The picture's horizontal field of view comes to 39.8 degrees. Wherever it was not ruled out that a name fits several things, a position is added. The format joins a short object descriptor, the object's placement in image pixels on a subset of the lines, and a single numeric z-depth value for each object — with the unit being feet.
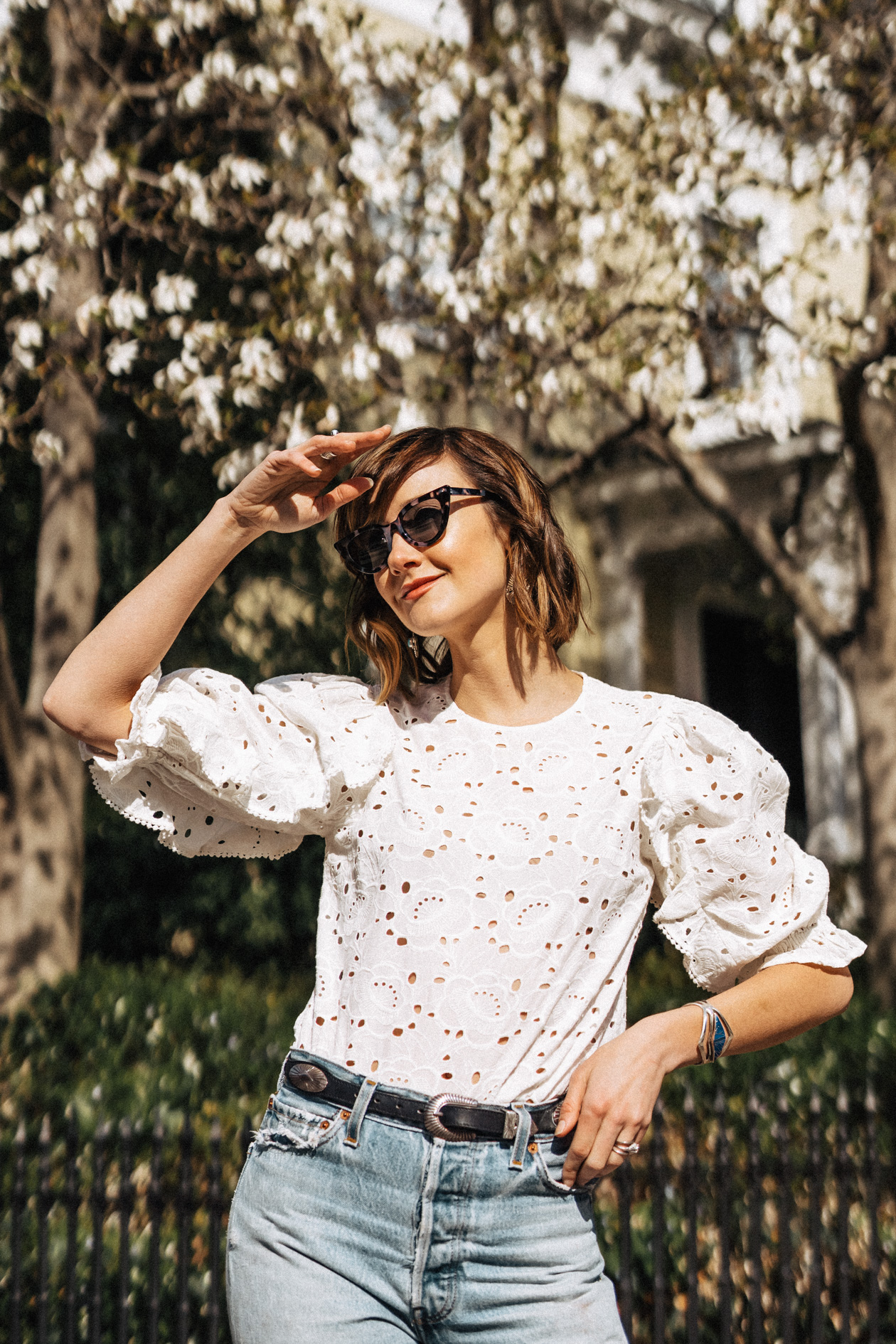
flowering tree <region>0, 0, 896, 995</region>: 19.60
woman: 5.52
